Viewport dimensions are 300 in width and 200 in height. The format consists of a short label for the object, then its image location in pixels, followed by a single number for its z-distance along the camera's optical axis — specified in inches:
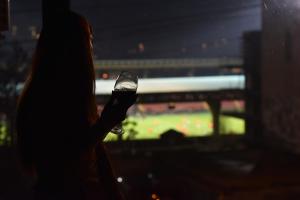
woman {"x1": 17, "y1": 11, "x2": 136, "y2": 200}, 74.3
